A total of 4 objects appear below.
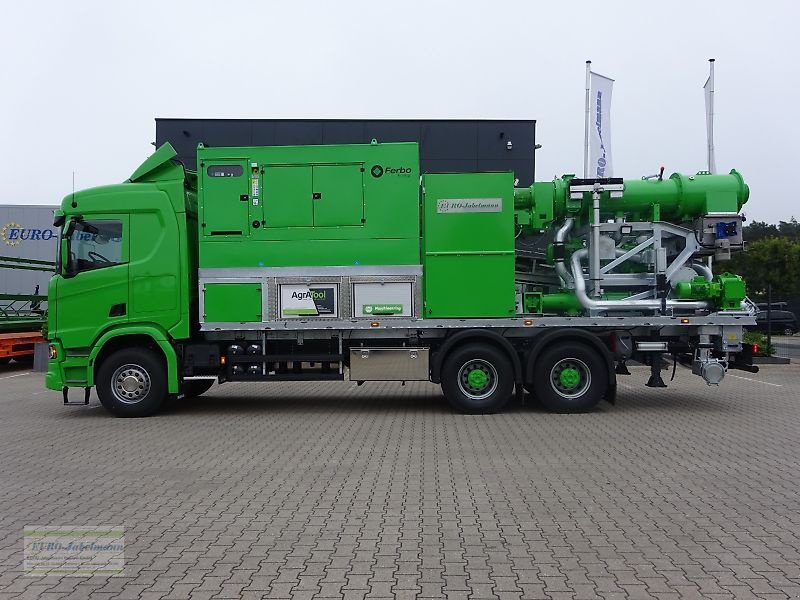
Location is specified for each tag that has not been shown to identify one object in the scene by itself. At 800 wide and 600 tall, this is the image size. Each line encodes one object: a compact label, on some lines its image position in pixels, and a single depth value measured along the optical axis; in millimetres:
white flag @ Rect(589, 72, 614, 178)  12836
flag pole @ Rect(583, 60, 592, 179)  12536
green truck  10328
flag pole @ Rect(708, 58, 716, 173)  11980
